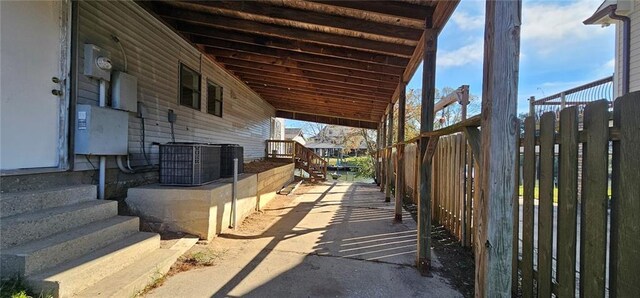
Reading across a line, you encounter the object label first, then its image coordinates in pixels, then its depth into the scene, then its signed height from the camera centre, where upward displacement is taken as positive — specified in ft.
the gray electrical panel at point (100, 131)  11.51 +0.57
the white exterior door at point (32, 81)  9.27 +1.98
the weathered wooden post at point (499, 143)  5.41 +0.18
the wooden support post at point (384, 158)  32.76 -0.76
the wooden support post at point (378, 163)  44.73 -1.81
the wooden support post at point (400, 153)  18.07 -0.15
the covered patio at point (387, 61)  5.48 +5.34
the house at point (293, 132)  127.38 +7.10
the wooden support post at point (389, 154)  26.00 -0.30
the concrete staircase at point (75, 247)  7.36 -2.81
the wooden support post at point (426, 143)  10.98 +0.32
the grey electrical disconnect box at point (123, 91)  13.53 +2.40
